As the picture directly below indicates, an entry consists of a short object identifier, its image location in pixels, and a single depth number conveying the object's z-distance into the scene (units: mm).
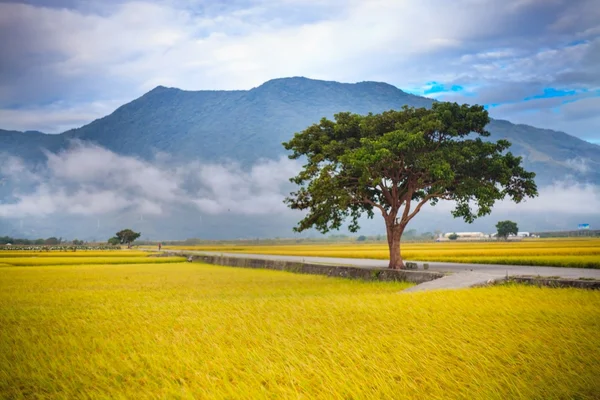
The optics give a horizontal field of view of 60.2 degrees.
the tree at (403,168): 28609
